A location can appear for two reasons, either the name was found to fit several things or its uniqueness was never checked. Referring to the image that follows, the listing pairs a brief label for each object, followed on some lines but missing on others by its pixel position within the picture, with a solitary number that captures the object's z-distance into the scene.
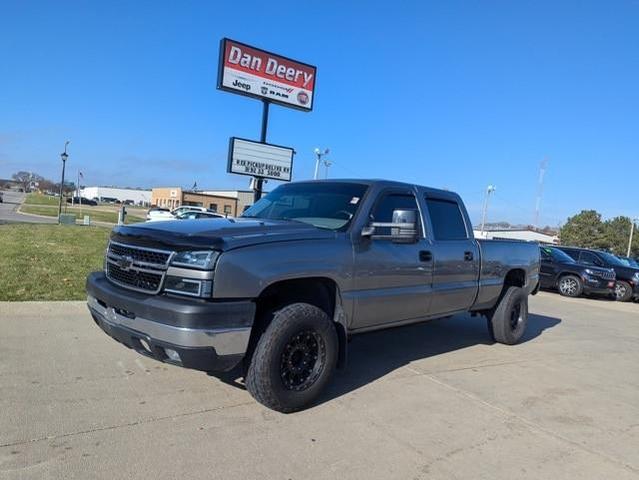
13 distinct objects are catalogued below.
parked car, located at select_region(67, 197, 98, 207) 93.57
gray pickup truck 3.73
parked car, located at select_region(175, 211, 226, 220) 27.83
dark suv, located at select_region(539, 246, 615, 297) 16.84
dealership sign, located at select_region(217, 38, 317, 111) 13.93
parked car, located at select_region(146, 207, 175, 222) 34.16
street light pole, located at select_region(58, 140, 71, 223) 38.16
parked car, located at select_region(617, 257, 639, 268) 19.61
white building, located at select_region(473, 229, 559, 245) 81.56
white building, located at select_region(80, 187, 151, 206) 157.75
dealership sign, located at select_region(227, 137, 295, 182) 14.20
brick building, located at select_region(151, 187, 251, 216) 71.81
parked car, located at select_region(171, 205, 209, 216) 34.70
